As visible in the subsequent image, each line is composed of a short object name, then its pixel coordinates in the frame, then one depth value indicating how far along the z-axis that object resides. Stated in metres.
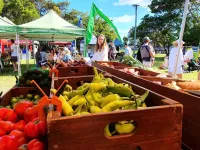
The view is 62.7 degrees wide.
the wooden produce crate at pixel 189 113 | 1.12
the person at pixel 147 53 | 6.05
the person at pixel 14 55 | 10.06
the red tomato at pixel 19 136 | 1.07
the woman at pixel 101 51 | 4.40
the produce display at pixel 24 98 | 1.82
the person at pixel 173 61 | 4.96
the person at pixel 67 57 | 9.57
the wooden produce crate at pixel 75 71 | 2.97
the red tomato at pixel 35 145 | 0.95
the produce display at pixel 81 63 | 3.66
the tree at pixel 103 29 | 39.06
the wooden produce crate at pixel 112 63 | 3.43
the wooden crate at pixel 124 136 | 0.80
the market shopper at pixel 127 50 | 10.46
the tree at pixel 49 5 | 37.73
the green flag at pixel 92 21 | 5.60
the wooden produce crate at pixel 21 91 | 2.02
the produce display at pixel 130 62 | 3.11
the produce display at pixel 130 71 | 2.37
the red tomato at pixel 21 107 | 1.36
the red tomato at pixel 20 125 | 1.21
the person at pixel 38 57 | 11.65
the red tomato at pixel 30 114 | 1.25
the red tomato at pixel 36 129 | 1.03
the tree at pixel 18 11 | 26.30
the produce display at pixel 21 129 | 1.00
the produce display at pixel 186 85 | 1.66
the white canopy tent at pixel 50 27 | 7.62
